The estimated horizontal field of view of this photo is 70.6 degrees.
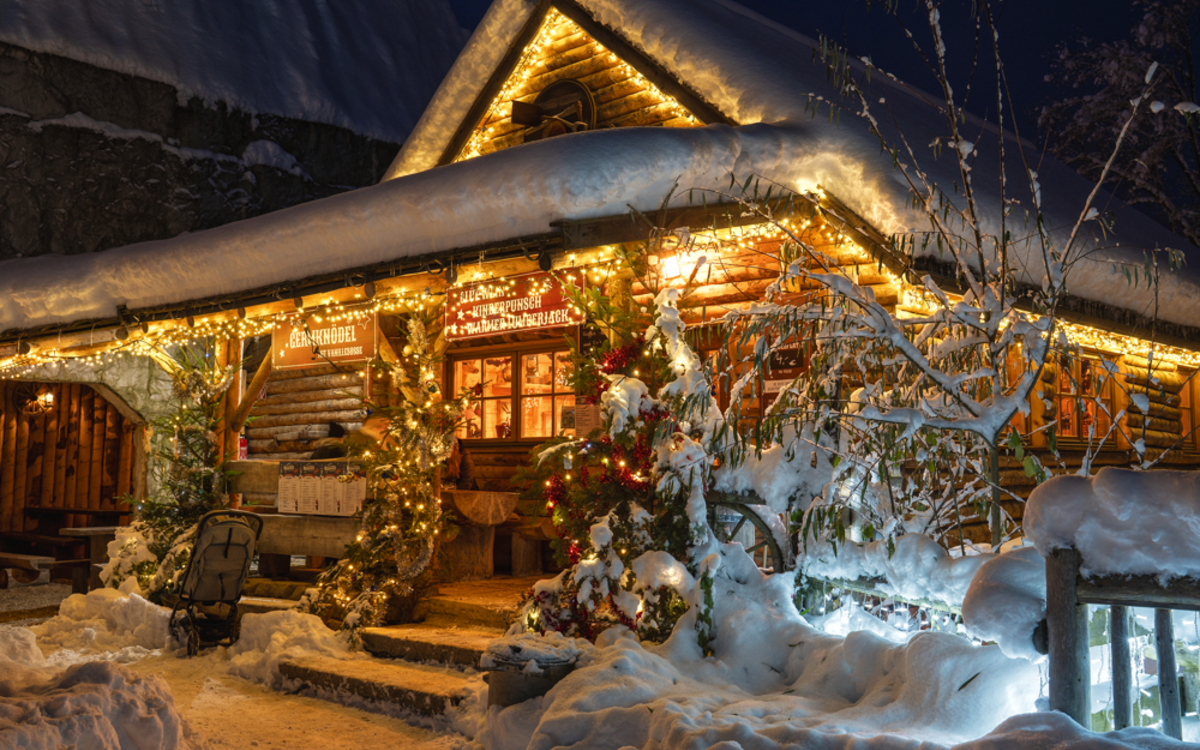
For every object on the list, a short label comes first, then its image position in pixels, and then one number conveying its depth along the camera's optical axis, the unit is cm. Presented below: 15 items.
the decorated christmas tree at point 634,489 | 527
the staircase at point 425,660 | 618
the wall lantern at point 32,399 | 1557
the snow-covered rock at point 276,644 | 723
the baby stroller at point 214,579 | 813
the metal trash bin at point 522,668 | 469
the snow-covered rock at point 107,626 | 850
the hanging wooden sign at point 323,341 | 857
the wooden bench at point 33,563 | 1332
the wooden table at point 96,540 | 1216
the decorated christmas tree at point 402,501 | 765
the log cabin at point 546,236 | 648
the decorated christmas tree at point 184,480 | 997
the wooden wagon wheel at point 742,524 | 534
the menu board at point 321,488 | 885
